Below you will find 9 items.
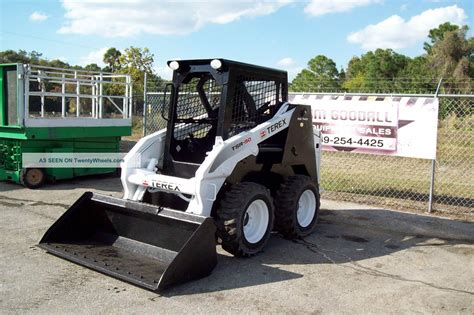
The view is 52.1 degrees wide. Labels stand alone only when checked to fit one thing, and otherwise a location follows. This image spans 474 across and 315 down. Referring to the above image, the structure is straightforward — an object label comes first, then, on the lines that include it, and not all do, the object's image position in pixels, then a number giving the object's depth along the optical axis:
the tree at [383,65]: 57.59
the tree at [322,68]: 67.25
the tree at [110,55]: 51.99
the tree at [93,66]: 58.34
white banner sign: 8.47
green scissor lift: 9.55
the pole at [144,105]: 11.85
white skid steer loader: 5.05
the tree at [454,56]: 47.19
